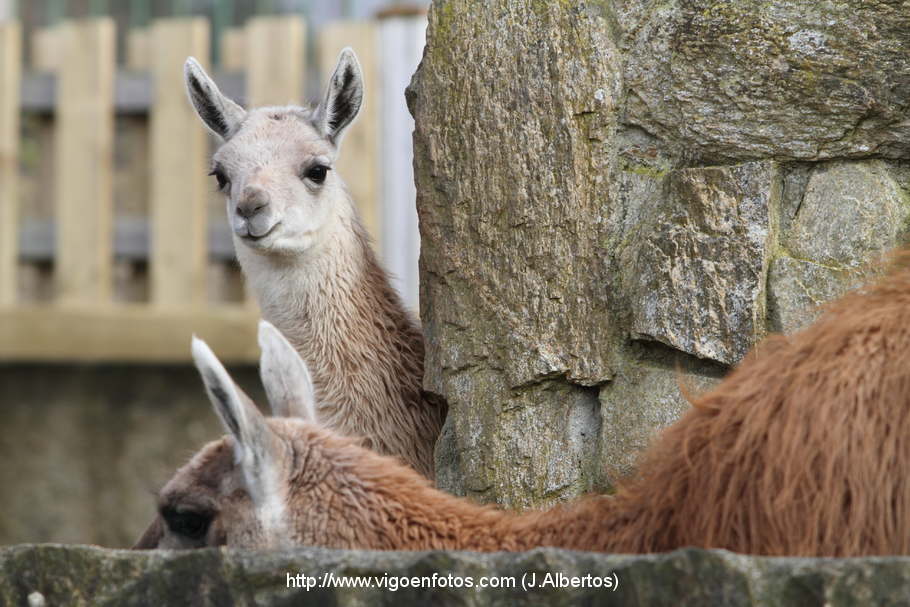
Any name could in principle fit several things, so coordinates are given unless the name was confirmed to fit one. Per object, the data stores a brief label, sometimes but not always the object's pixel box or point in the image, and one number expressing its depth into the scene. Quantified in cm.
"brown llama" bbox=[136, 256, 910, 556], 728
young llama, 1227
